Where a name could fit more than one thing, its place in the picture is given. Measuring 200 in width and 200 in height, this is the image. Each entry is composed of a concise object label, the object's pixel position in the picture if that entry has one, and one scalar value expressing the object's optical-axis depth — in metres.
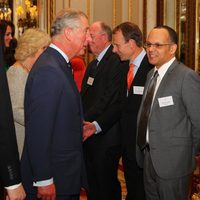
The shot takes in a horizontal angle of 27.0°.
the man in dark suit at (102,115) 3.81
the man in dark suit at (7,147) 1.78
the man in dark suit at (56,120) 2.34
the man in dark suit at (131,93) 3.60
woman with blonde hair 3.37
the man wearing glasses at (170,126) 2.83
